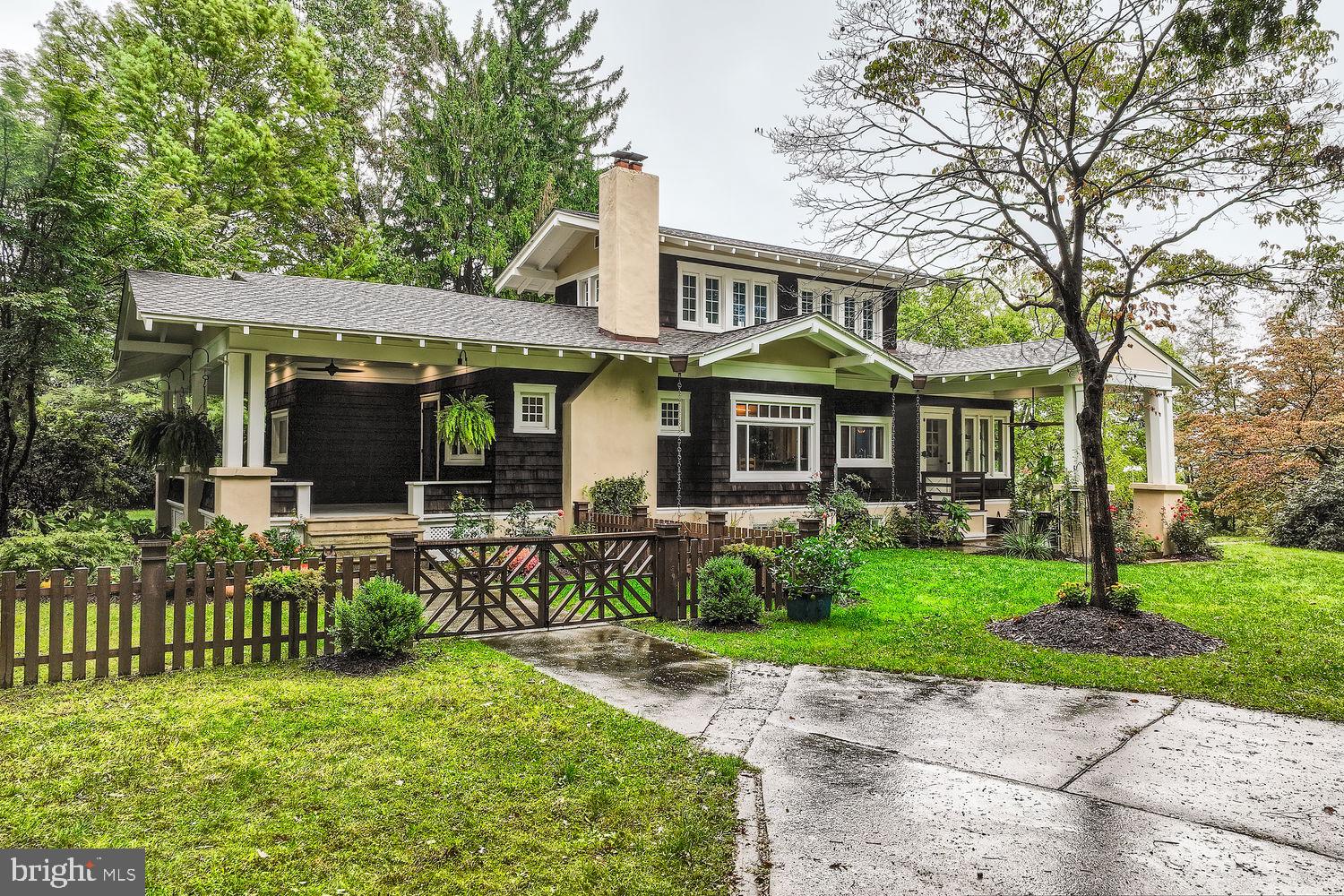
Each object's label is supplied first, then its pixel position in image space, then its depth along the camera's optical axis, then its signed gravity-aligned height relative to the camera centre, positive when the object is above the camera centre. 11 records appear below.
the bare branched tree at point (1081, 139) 8.03 +3.77
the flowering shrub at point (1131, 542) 14.13 -1.32
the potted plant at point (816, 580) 8.46 -1.20
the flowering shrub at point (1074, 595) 8.51 -1.37
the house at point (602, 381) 12.48 +1.83
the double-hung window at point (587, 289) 17.97 +4.24
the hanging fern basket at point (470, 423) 12.98 +0.80
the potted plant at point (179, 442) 12.53 +0.46
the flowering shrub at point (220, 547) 9.62 -0.98
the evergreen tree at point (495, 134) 26.89 +12.24
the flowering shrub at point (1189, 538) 14.73 -1.29
